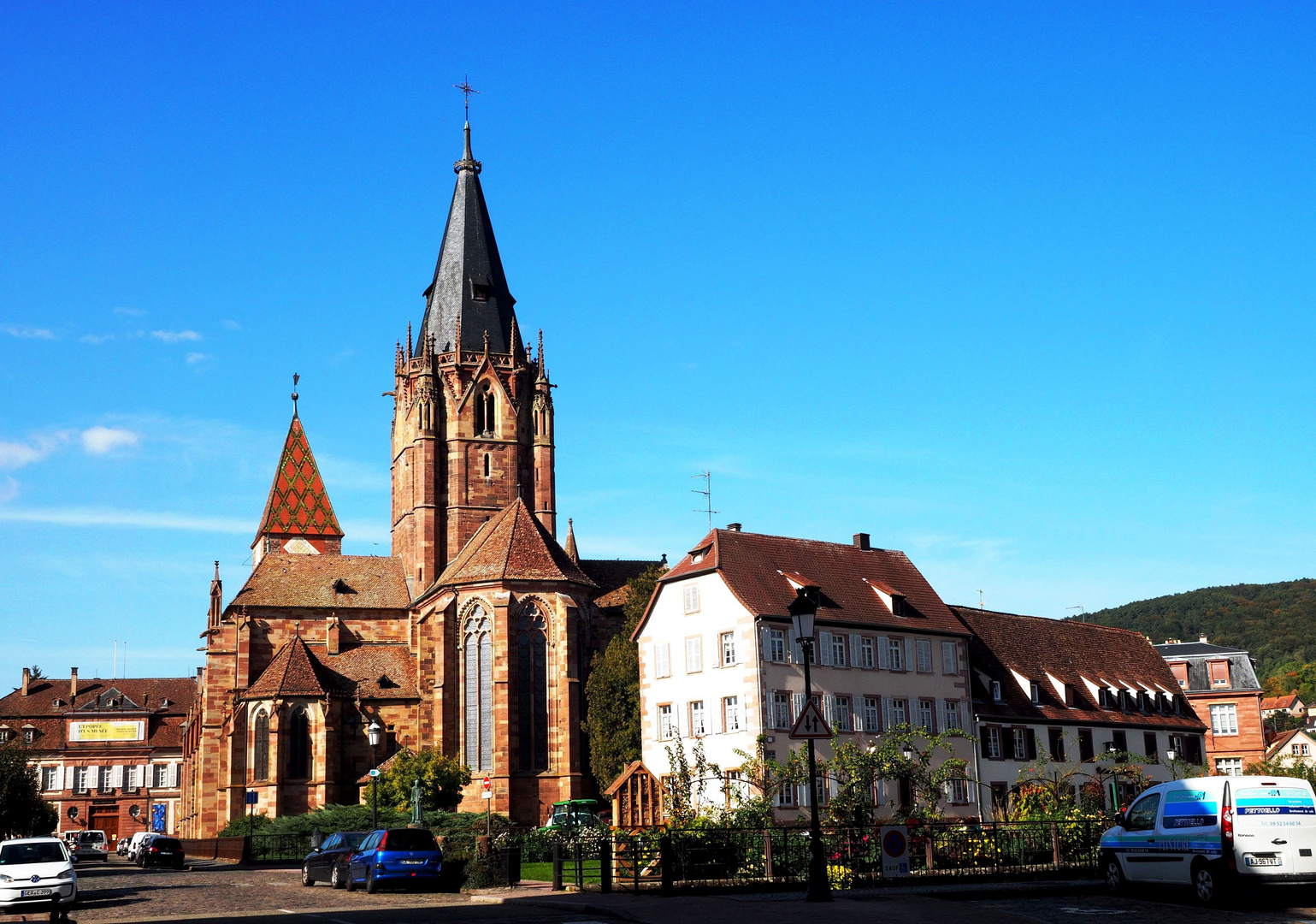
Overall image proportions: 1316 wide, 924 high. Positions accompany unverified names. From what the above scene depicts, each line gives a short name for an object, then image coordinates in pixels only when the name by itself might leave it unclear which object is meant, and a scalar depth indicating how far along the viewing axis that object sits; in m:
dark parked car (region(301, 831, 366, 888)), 31.53
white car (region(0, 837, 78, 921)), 26.28
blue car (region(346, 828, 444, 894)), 29.25
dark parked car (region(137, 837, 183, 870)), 48.53
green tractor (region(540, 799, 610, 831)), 47.89
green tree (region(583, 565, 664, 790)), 61.22
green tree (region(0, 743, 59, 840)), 55.47
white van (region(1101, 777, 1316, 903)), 21.17
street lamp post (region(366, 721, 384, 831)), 39.00
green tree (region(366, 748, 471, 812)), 60.28
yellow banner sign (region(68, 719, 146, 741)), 103.31
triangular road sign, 23.61
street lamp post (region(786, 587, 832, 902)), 22.36
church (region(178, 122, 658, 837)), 64.56
